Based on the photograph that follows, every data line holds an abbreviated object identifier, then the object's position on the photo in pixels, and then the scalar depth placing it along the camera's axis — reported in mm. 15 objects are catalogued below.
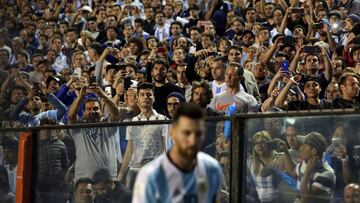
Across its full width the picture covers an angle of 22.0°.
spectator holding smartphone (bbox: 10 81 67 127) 15211
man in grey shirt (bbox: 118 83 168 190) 10859
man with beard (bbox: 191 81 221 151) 11922
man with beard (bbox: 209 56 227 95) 13585
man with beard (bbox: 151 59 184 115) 13477
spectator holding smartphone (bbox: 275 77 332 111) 11844
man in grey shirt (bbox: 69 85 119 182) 11531
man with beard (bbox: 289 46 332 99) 13328
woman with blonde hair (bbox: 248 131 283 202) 9805
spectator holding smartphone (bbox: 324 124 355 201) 9117
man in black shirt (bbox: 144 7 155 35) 20516
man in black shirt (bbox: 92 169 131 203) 11297
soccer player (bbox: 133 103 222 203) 6465
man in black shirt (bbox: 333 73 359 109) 11109
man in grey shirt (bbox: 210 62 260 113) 12117
